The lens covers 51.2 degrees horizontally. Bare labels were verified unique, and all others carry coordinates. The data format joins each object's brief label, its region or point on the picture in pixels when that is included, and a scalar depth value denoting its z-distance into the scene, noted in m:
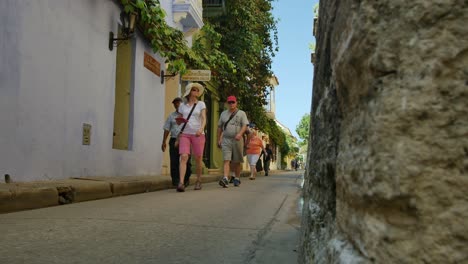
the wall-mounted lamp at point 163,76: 12.51
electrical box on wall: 8.05
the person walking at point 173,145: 8.38
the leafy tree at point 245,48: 17.69
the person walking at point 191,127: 7.86
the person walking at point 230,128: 9.84
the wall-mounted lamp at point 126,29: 9.29
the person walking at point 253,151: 14.48
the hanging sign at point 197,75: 12.19
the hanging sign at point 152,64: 11.32
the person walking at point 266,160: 20.30
